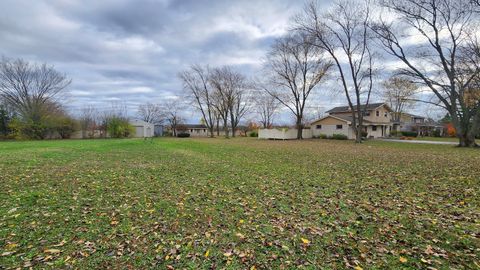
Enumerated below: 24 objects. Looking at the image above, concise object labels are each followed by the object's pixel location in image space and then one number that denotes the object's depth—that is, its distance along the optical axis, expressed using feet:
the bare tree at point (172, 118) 195.83
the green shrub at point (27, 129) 102.49
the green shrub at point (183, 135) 168.94
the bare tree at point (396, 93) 67.05
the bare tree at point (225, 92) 129.39
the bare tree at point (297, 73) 96.22
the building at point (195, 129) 203.01
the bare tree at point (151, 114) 204.64
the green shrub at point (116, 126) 127.95
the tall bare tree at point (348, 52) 76.28
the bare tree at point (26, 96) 106.22
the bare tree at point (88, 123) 124.30
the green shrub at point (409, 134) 127.13
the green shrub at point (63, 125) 109.60
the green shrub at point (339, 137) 106.63
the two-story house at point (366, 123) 110.83
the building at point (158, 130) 176.27
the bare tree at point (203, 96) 136.56
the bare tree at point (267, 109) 157.34
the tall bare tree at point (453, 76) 57.82
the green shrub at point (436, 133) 138.78
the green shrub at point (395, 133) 126.05
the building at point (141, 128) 157.82
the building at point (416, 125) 148.63
